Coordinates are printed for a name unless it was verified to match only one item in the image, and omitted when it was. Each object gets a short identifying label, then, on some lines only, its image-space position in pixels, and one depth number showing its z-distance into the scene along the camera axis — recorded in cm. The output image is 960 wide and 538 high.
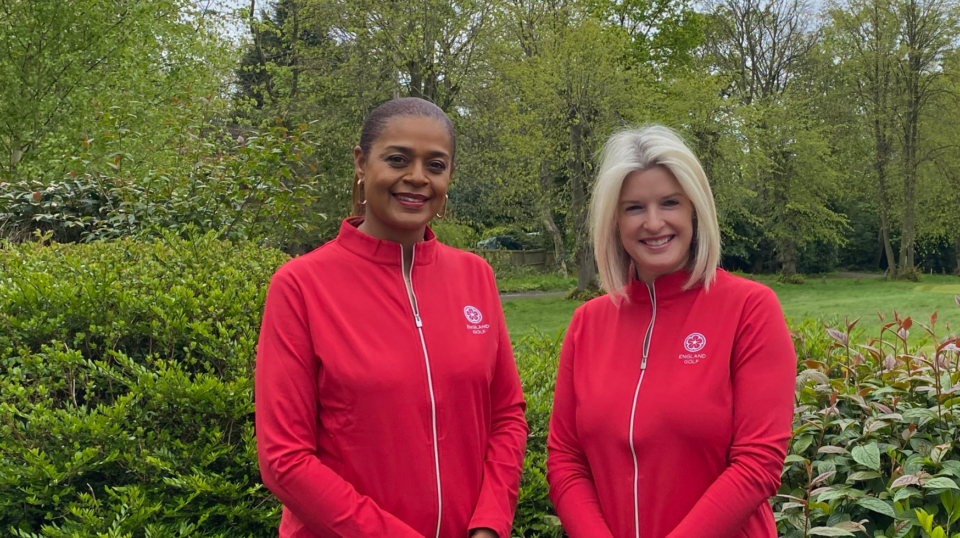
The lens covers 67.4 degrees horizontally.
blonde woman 187
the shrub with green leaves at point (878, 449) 254
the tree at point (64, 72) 1092
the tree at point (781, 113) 2900
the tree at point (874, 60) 2939
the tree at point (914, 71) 2880
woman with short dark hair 178
